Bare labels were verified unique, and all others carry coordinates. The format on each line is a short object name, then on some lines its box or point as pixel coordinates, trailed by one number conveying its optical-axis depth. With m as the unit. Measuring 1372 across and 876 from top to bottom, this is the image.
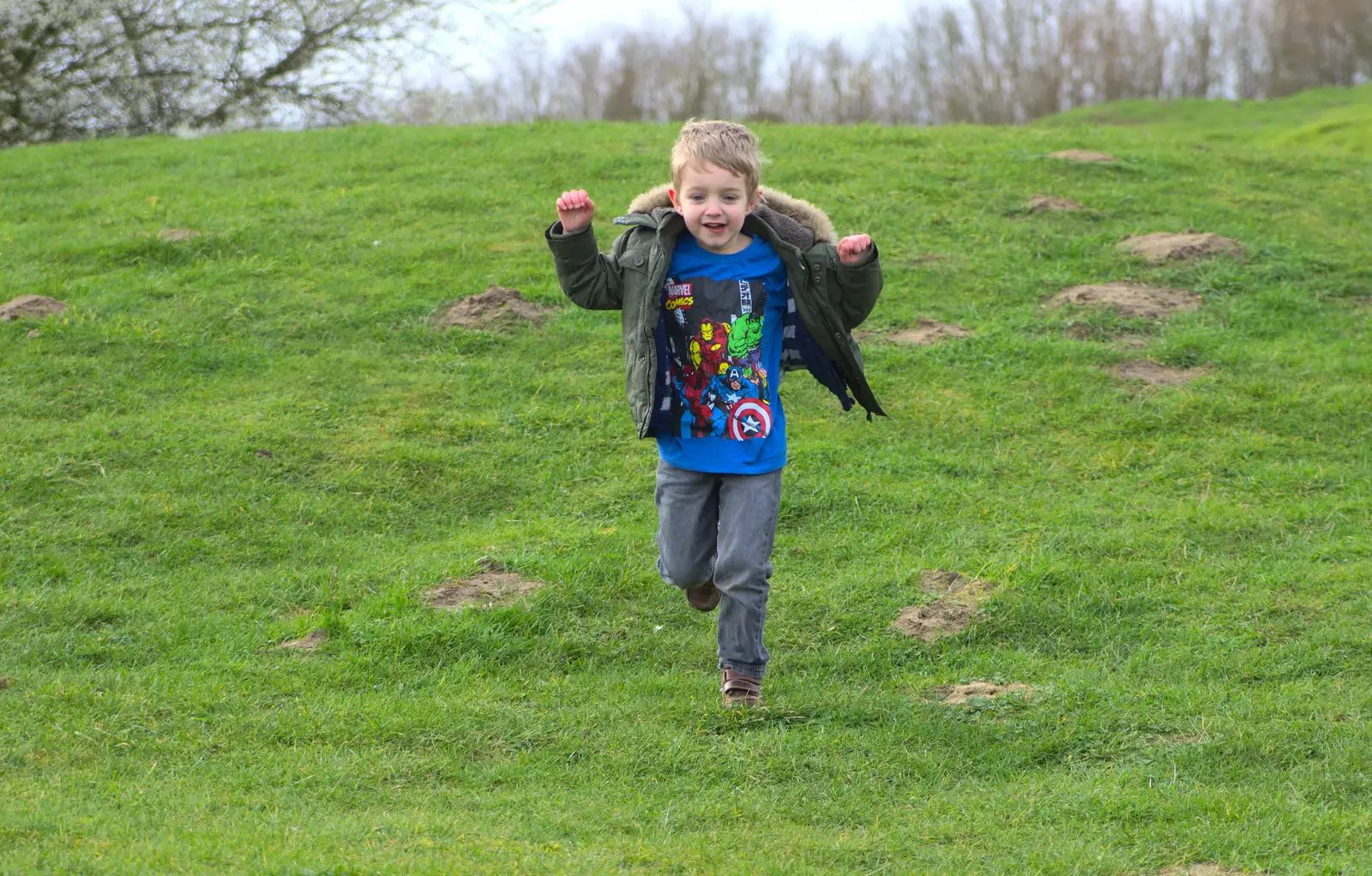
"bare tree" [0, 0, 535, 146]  35.25
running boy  9.42
